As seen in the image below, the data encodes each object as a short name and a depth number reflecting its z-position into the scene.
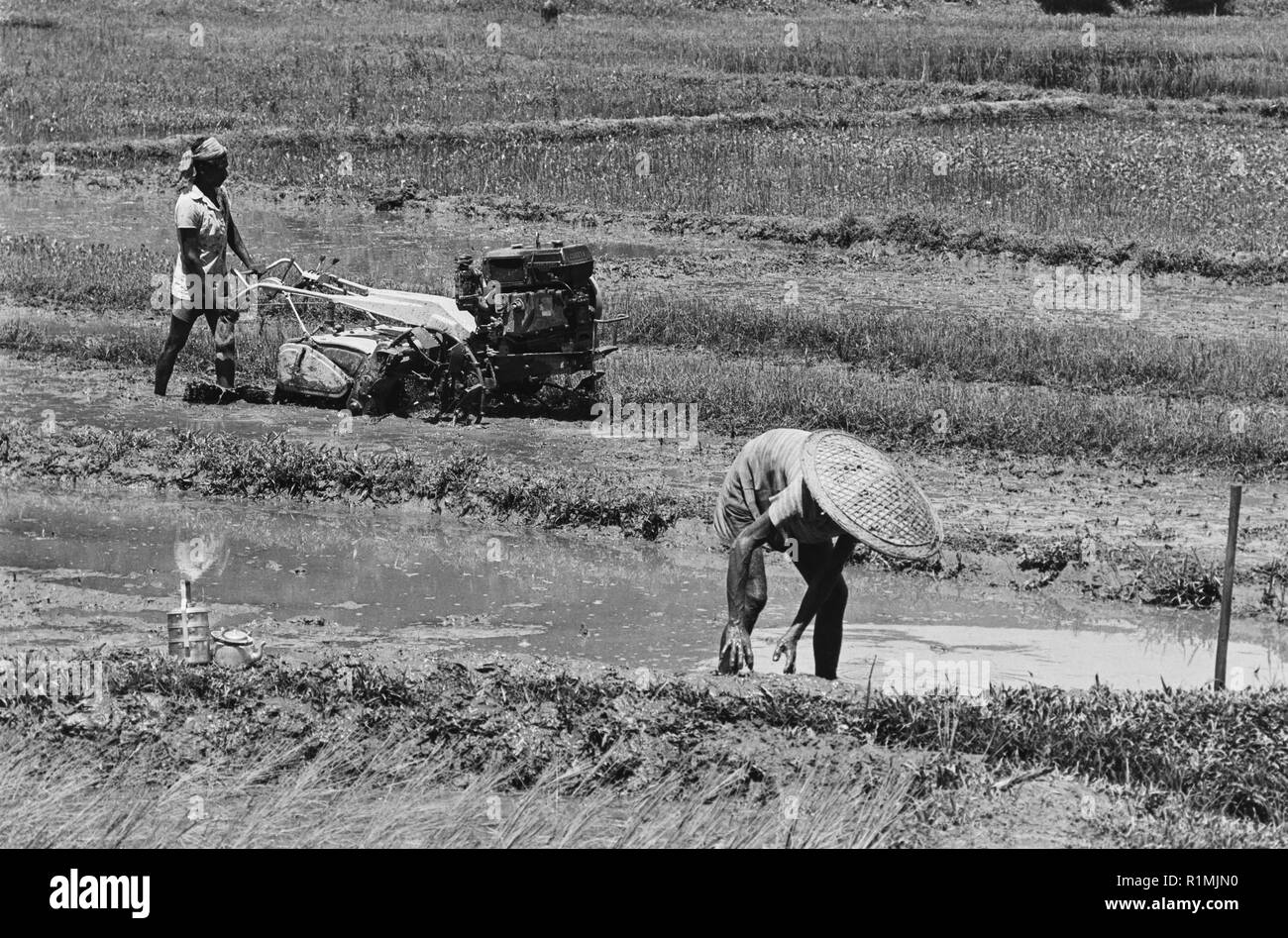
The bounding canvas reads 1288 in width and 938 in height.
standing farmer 22.84
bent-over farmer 11.82
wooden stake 12.52
